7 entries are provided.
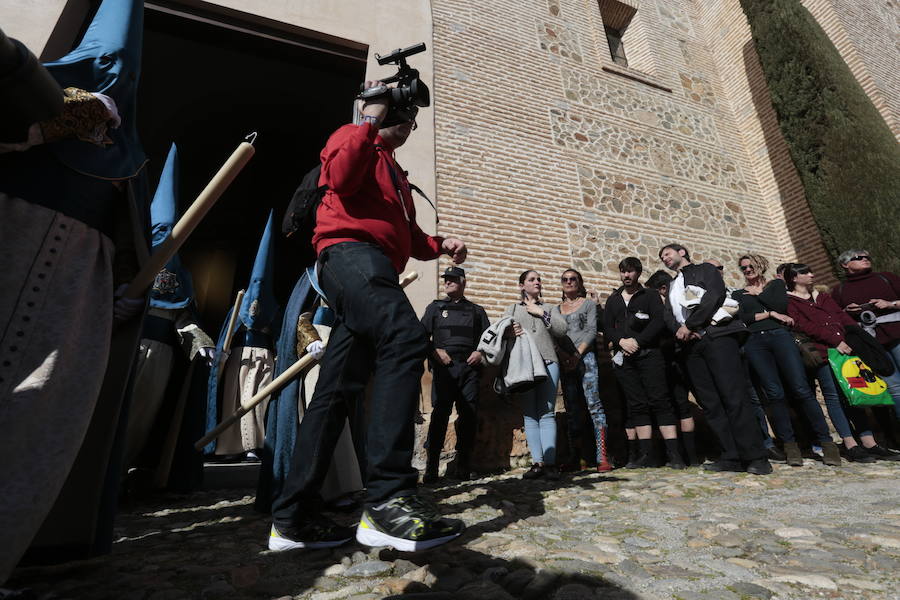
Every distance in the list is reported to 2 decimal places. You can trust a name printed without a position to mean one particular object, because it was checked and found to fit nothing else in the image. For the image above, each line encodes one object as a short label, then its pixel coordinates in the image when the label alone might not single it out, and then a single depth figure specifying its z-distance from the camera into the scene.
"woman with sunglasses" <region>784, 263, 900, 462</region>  4.09
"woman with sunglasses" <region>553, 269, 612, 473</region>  4.09
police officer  3.87
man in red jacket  1.57
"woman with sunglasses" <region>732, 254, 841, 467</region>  3.99
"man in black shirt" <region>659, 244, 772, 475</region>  3.51
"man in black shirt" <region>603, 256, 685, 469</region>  3.98
